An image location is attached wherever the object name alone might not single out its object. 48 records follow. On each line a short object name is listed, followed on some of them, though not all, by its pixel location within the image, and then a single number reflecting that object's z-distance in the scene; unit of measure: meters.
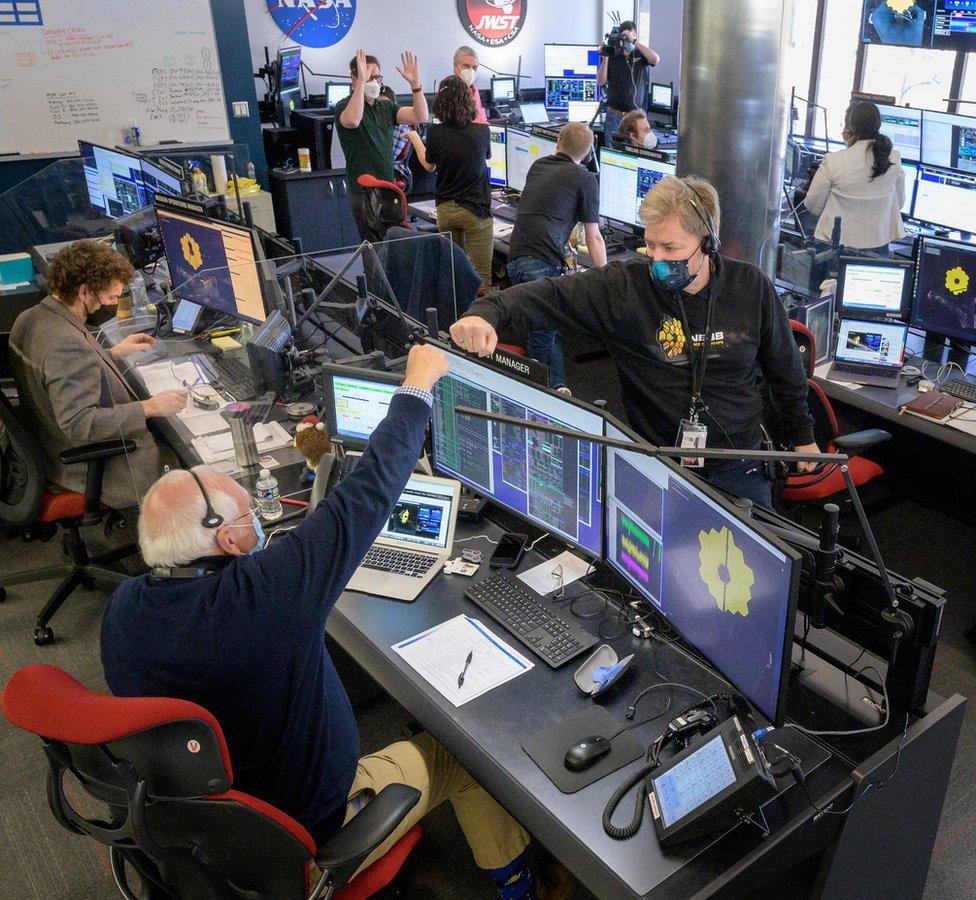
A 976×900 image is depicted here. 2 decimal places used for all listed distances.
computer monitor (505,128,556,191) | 5.73
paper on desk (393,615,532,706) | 2.02
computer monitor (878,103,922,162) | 5.25
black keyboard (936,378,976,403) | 3.41
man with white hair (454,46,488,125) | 7.50
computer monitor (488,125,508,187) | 6.23
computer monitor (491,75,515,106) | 9.53
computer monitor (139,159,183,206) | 4.61
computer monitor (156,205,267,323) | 3.64
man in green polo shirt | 5.93
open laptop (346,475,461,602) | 2.40
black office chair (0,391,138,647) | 3.14
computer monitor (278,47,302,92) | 7.56
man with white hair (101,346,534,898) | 1.63
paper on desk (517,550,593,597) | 2.32
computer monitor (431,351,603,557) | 2.12
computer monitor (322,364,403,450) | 2.62
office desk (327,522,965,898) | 1.58
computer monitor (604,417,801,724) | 1.59
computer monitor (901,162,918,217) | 4.88
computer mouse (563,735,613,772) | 1.77
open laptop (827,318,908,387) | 3.62
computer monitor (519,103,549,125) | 8.66
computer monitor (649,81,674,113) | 8.68
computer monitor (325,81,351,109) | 8.14
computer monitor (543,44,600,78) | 9.72
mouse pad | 1.76
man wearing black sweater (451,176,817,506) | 2.52
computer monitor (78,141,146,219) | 4.81
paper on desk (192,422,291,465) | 3.07
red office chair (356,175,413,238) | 5.47
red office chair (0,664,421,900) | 1.45
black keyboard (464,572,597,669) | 2.09
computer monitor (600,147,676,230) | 4.90
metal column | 3.65
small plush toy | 2.86
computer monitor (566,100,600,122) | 8.97
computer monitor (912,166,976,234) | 4.68
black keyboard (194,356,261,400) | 3.48
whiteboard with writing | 6.30
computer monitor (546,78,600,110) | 8.99
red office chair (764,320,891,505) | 3.21
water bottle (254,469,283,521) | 2.71
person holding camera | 8.85
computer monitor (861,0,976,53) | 7.02
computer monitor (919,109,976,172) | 4.95
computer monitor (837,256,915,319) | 3.65
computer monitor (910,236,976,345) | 3.46
